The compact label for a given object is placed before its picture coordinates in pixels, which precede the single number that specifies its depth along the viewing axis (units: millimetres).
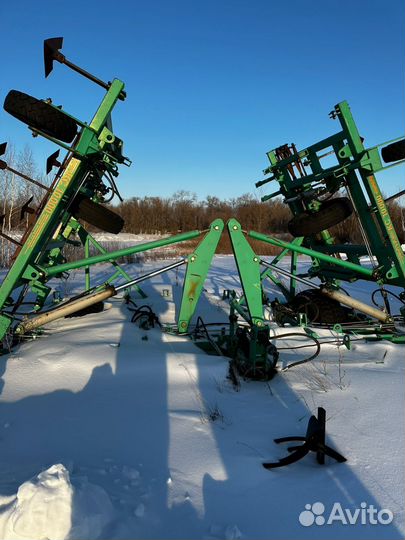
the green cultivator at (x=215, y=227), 4176
